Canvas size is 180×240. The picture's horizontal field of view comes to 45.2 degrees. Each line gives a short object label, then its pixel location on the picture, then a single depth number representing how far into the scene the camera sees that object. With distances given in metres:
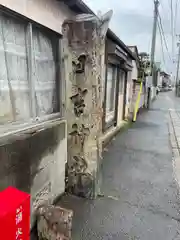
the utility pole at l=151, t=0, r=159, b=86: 16.67
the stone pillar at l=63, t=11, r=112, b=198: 3.23
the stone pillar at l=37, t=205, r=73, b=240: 2.60
